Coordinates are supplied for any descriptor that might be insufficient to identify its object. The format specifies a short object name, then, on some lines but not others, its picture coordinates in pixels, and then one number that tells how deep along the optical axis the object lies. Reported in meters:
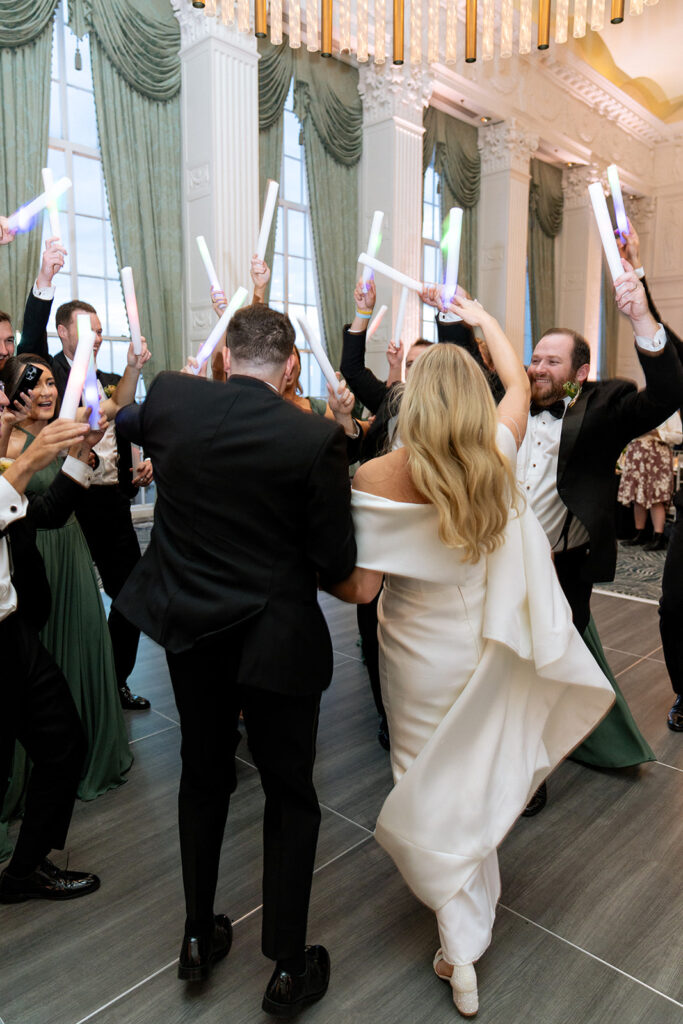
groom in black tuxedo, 1.42
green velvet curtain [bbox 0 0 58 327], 5.57
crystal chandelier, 2.72
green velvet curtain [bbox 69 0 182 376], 6.20
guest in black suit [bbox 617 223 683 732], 3.07
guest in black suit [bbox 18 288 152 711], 2.97
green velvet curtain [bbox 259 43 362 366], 7.79
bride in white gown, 1.53
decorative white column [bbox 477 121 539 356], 10.12
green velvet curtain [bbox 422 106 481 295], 9.48
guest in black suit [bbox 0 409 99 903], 1.82
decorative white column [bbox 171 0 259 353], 6.53
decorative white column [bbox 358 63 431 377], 8.27
